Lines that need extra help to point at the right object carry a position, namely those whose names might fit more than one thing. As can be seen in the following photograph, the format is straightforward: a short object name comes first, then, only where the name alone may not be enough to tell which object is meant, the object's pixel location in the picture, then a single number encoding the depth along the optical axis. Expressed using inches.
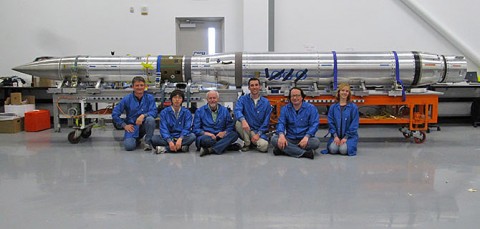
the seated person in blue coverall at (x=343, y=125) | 182.4
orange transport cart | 205.3
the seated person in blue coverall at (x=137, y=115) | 195.8
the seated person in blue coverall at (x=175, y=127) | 185.9
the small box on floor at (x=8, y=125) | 255.4
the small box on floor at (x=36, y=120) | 262.8
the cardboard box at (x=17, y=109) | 274.8
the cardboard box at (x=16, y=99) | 277.6
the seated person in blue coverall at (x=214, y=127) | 184.1
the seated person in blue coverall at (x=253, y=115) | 189.5
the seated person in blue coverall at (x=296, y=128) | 176.7
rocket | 212.4
